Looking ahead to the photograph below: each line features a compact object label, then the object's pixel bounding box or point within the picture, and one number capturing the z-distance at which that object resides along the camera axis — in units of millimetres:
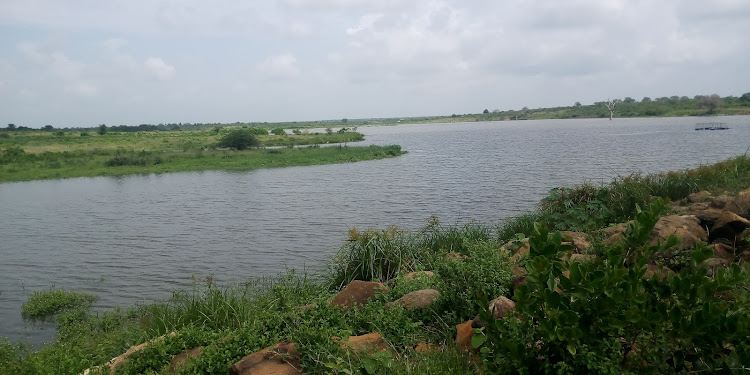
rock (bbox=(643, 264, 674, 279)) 5132
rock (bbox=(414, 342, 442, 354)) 4207
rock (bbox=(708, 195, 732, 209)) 7666
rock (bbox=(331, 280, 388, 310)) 5820
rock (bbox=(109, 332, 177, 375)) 5215
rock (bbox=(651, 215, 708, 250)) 6066
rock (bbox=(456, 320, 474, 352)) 4094
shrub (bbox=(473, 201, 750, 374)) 2906
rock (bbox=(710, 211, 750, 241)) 6164
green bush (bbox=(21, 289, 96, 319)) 10094
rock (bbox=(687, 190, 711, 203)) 9315
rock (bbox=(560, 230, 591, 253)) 6598
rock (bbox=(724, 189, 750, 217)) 6968
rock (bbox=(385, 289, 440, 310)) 5199
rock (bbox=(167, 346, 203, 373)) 4671
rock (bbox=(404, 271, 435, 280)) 6371
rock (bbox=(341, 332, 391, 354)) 4148
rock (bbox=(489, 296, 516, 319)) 4162
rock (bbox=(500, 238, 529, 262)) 6269
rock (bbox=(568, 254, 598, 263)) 5250
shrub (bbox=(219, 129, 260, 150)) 50844
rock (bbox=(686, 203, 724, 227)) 6738
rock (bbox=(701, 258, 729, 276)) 5074
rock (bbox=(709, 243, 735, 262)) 5738
